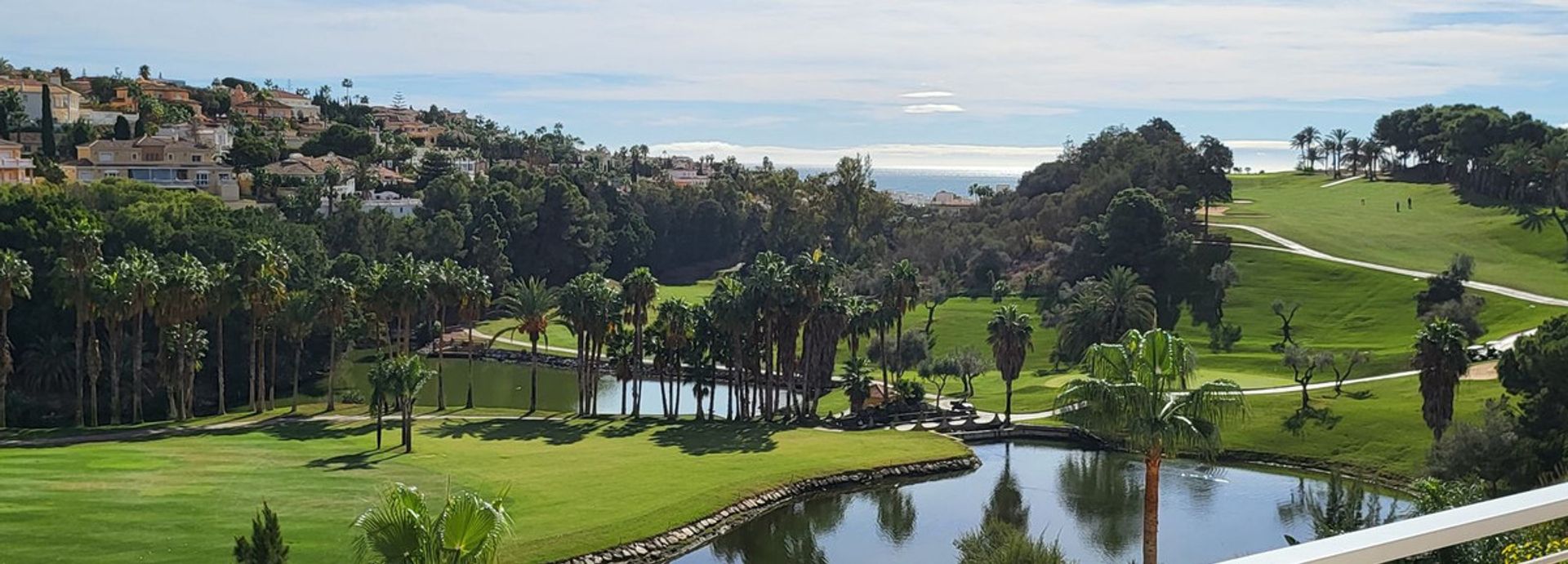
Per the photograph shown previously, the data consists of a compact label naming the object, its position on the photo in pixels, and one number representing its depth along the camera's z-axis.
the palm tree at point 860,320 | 64.69
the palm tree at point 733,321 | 59.72
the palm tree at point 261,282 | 58.59
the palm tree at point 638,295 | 62.16
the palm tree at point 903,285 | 64.50
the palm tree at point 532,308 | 62.50
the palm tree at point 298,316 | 61.88
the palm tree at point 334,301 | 60.81
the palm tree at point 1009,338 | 59.91
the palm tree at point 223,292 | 58.78
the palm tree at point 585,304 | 61.12
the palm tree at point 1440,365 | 45.38
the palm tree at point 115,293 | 54.06
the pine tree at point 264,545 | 26.39
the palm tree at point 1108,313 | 69.06
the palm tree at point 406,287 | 61.47
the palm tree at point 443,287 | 63.94
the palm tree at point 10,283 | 53.69
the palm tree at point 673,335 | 61.84
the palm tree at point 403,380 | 49.25
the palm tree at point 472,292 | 64.94
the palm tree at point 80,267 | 54.94
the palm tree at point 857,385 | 61.62
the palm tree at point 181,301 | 55.41
